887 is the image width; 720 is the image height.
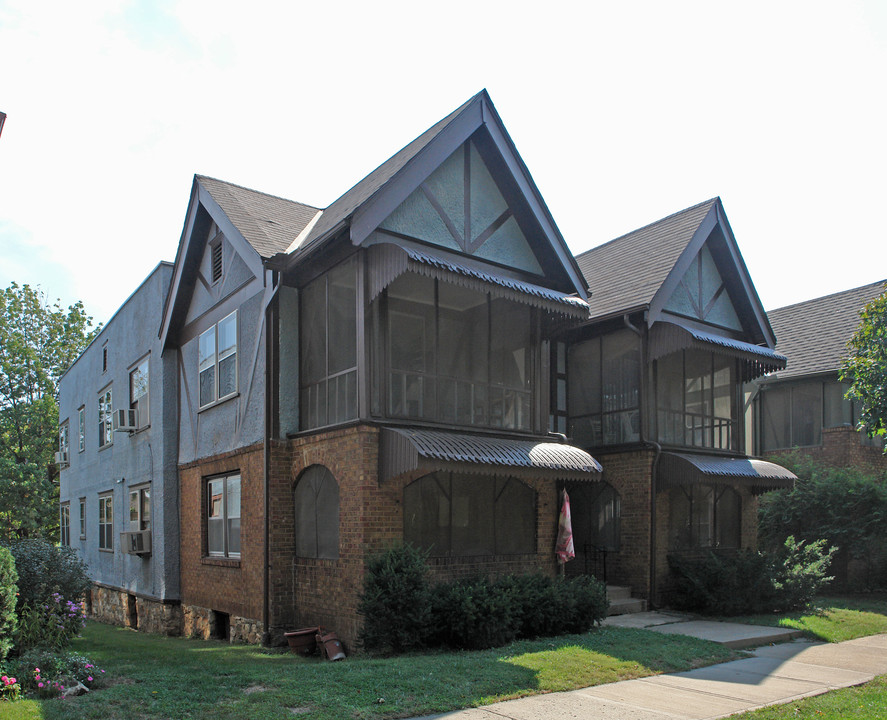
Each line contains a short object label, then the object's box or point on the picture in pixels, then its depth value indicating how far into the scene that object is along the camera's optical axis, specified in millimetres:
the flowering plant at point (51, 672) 8047
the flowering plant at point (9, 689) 7805
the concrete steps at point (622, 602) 14538
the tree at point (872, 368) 13180
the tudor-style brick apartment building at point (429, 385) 11805
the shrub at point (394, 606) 10516
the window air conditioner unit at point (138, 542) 17547
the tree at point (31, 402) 32344
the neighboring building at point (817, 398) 20703
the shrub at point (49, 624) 10227
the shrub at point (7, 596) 8875
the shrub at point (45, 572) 11000
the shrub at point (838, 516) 17797
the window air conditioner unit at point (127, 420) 18828
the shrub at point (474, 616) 10586
